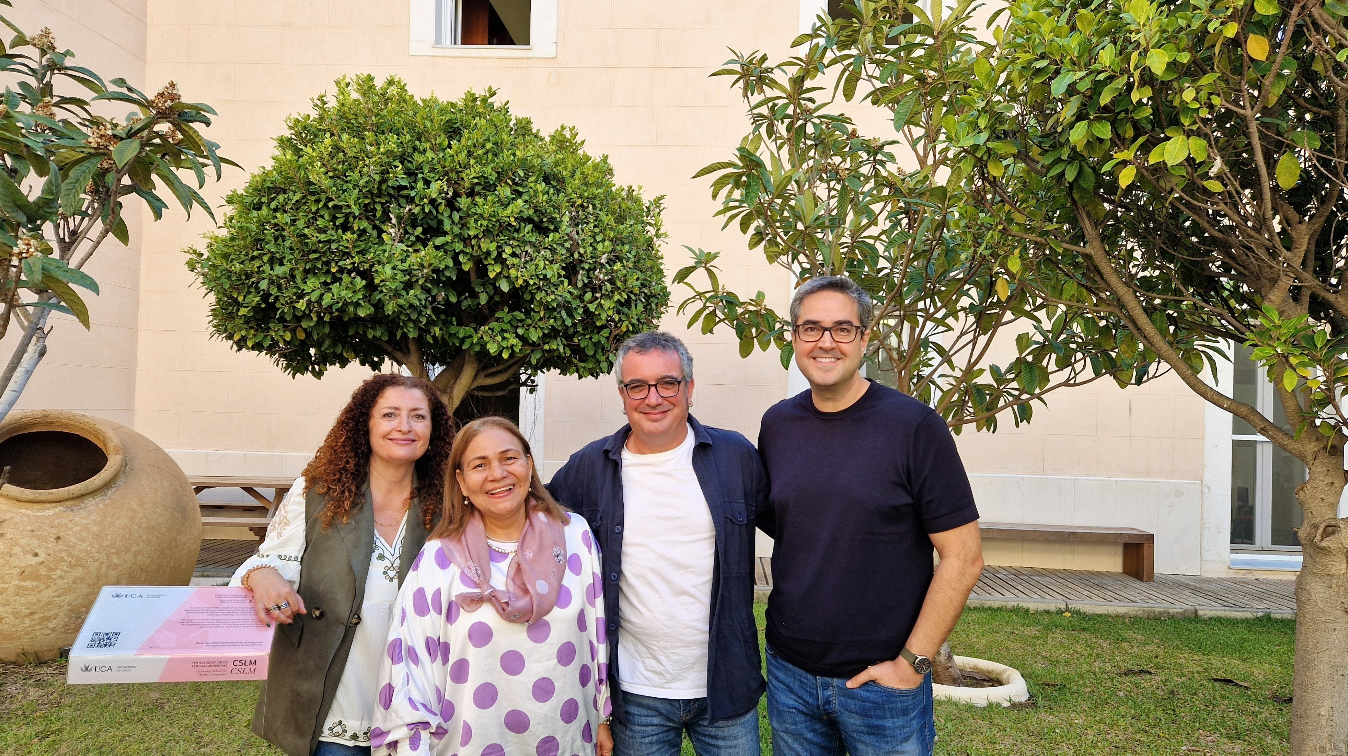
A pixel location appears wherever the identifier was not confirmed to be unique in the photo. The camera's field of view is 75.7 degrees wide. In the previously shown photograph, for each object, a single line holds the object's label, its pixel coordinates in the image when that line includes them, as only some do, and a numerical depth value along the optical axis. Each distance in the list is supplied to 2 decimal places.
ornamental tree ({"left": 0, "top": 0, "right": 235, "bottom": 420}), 2.08
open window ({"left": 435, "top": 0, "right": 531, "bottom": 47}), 8.84
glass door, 8.62
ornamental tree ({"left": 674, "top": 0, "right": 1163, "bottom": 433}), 3.82
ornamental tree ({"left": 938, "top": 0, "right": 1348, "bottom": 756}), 2.80
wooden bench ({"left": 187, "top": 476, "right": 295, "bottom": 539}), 7.71
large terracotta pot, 4.81
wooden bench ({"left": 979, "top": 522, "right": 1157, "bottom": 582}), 7.85
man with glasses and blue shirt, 2.40
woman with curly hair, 2.27
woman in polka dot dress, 2.16
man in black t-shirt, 2.26
